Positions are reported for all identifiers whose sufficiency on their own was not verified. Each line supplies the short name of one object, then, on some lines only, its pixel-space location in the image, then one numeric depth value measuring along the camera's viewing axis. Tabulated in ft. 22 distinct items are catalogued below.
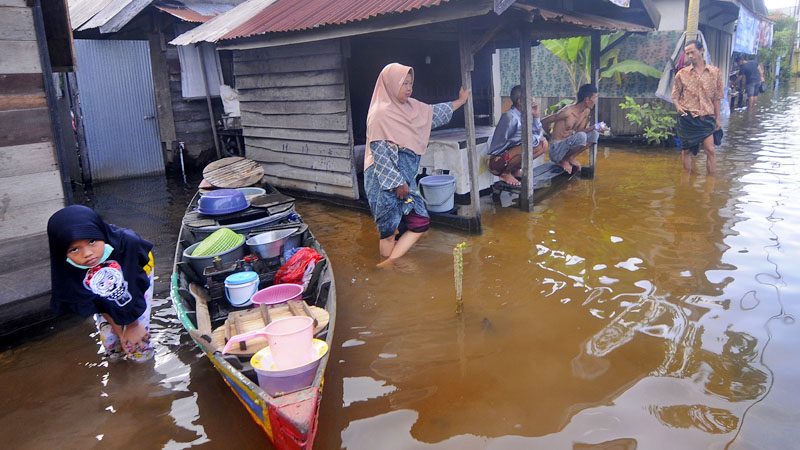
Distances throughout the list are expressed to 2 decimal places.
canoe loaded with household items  8.85
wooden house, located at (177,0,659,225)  20.86
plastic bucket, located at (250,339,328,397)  9.28
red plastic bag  14.48
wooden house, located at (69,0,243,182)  34.45
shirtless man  28.04
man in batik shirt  25.39
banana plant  37.37
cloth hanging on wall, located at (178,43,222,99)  36.68
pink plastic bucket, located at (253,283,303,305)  13.05
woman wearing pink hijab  17.30
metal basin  15.55
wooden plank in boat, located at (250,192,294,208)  19.23
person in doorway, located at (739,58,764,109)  54.80
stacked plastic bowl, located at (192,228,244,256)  14.83
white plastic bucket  13.42
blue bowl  18.28
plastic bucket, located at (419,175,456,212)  22.49
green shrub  37.50
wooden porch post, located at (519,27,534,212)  22.44
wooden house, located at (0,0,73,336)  14.08
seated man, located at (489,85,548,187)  24.58
